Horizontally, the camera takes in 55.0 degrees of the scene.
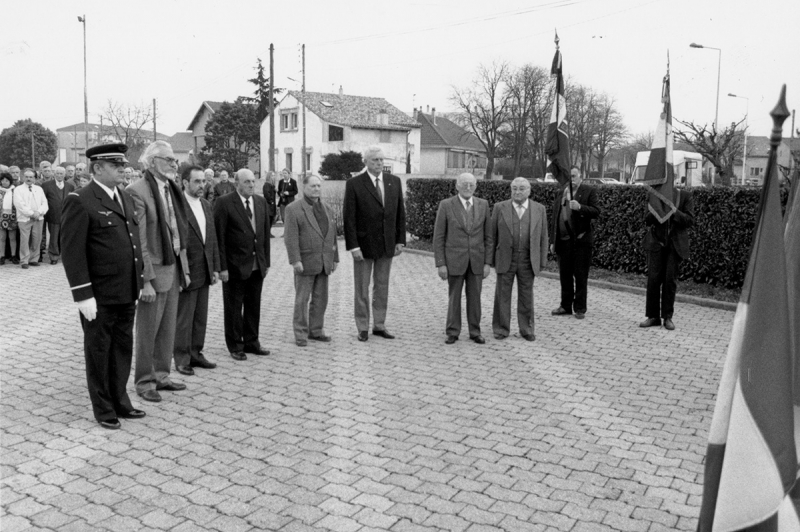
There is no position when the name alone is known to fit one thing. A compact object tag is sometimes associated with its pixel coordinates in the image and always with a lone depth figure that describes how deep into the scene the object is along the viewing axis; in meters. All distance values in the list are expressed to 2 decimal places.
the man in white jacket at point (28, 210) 15.63
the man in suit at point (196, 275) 7.36
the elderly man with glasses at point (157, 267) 6.52
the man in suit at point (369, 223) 9.17
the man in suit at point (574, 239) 10.79
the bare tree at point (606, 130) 72.88
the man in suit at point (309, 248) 8.84
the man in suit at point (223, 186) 20.22
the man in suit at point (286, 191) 24.20
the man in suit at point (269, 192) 23.08
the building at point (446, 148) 82.62
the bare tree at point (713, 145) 21.45
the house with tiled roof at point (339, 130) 61.84
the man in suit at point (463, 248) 9.09
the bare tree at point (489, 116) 72.88
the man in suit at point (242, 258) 8.17
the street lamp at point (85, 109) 44.50
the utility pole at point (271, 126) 37.83
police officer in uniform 5.62
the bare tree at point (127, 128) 64.75
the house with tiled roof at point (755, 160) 70.49
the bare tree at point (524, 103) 69.50
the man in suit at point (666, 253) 9.97
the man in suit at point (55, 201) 15.96
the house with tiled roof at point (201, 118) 85.62
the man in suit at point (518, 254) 9.34
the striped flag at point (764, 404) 2.32
